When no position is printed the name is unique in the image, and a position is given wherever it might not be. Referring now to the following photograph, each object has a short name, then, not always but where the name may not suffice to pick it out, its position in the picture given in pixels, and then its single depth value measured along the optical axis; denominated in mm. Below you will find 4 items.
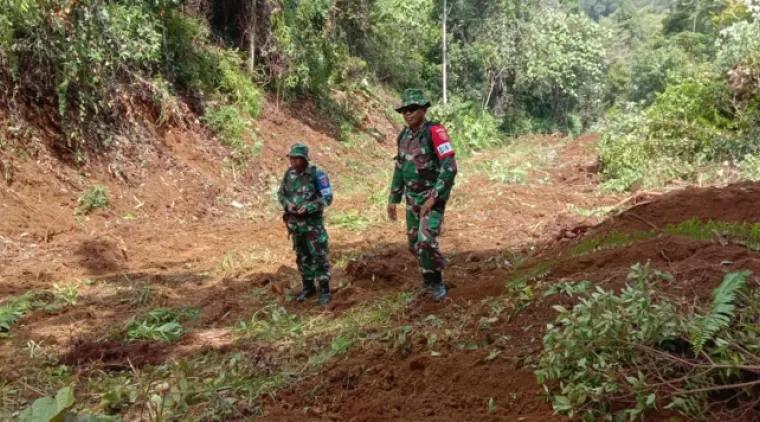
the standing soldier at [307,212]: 5883
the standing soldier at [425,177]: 5125
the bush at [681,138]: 11617
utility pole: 27406
